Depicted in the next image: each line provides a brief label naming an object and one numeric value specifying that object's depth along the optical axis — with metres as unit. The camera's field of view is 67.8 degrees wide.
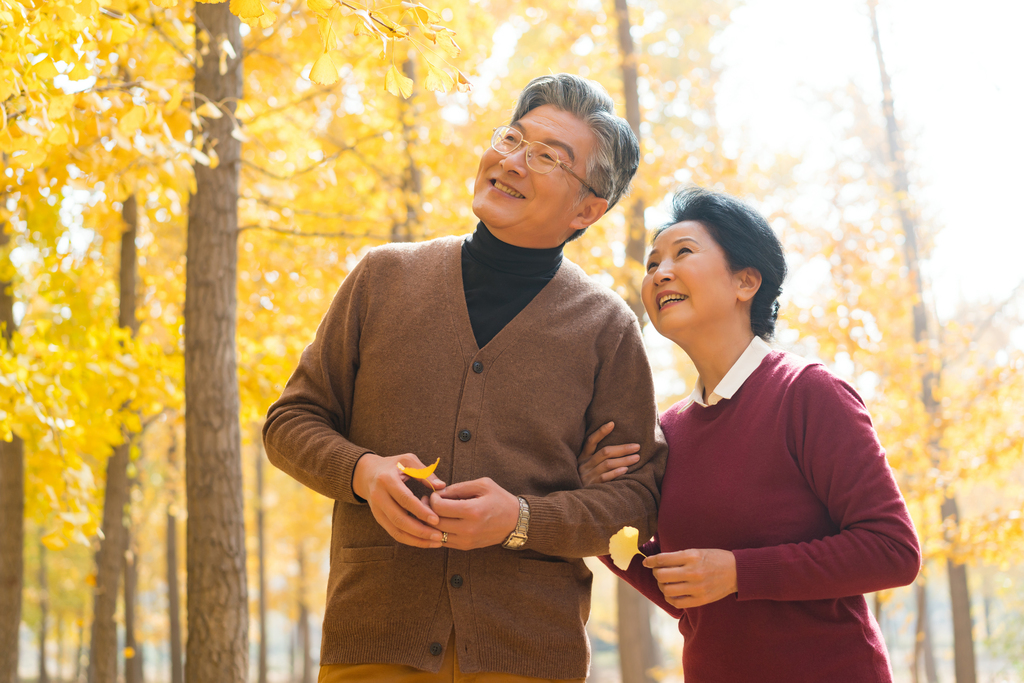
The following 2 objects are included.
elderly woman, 1.81
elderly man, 1.85
